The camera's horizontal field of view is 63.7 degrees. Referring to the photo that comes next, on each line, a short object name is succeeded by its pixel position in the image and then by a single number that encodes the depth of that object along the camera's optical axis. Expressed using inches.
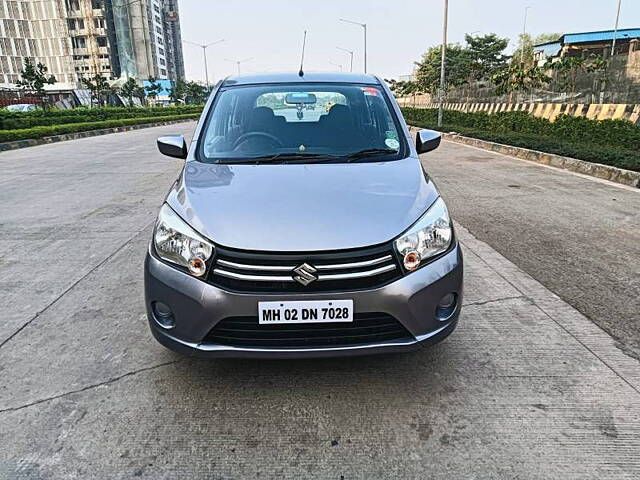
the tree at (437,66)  1900.6
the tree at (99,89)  2010.3
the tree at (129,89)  2449.6
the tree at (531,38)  2713.1
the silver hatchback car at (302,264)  88.9
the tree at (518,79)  871.7
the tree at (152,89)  2803.4
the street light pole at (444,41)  904.9
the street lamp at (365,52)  1827.5
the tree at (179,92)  3188.5
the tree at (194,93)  3347.2
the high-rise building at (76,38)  3223.4
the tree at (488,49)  2356.1
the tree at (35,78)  1481.3
